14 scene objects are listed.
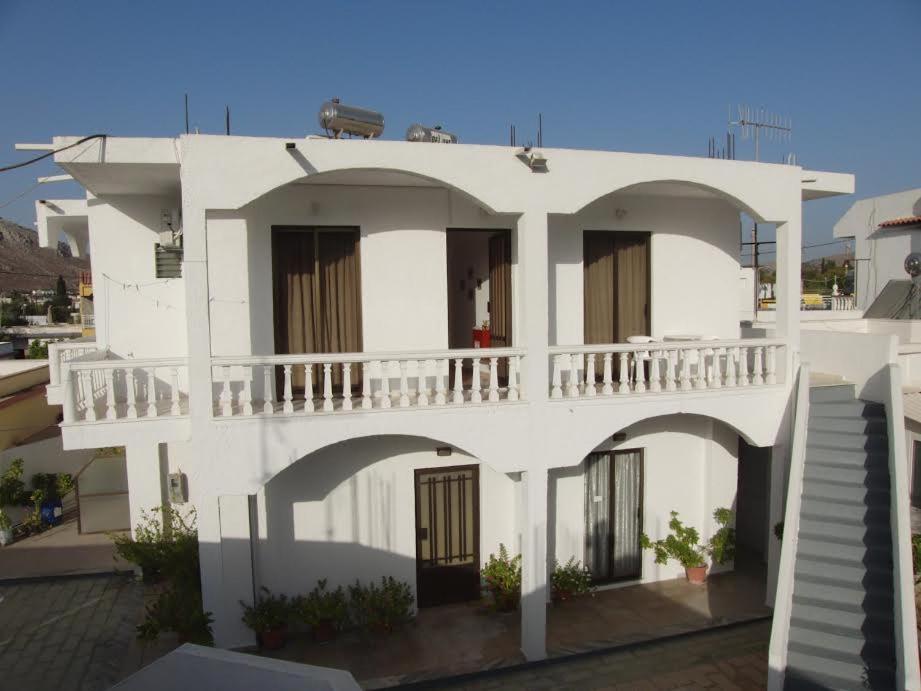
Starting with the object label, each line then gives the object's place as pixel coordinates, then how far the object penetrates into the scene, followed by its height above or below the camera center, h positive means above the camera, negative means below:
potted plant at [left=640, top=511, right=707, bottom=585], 10.30 -3.94
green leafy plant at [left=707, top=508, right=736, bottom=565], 10.48 -3.86
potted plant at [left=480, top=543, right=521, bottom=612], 9.40 -4.03
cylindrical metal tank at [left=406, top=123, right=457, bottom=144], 9.05 +2.69
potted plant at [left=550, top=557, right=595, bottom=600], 9.71 -4.19
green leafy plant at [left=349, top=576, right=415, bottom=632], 8.76 -4.08
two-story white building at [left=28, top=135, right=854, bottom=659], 7.52 -0.46
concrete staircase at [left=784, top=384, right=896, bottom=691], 6.70 -3.03
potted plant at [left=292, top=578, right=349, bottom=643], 8.52 -4.02
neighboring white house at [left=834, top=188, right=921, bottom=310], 20.66 +2.59
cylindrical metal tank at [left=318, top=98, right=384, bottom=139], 8.15 +2.65
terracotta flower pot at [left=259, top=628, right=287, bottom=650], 8.34 -4.30
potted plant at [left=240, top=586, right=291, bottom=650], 8.23 -4.00
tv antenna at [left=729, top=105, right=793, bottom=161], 12.62 +3.83
